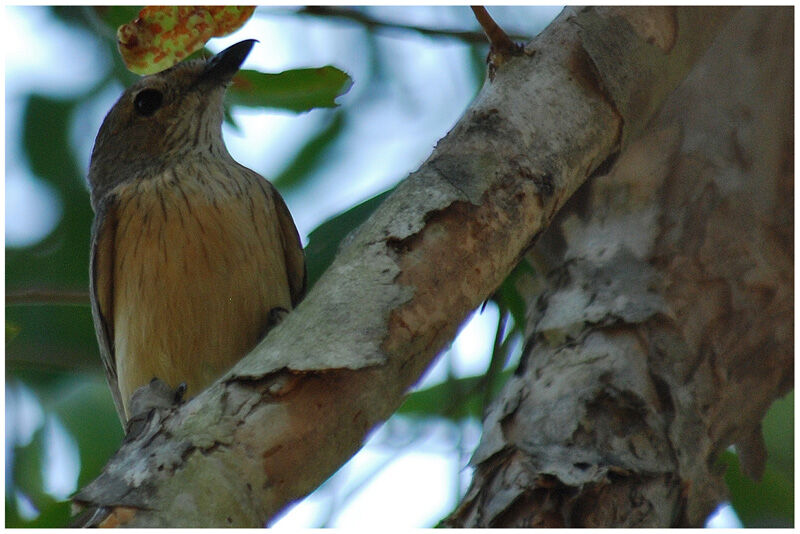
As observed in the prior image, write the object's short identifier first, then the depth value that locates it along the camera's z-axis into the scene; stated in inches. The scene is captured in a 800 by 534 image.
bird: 288.2
